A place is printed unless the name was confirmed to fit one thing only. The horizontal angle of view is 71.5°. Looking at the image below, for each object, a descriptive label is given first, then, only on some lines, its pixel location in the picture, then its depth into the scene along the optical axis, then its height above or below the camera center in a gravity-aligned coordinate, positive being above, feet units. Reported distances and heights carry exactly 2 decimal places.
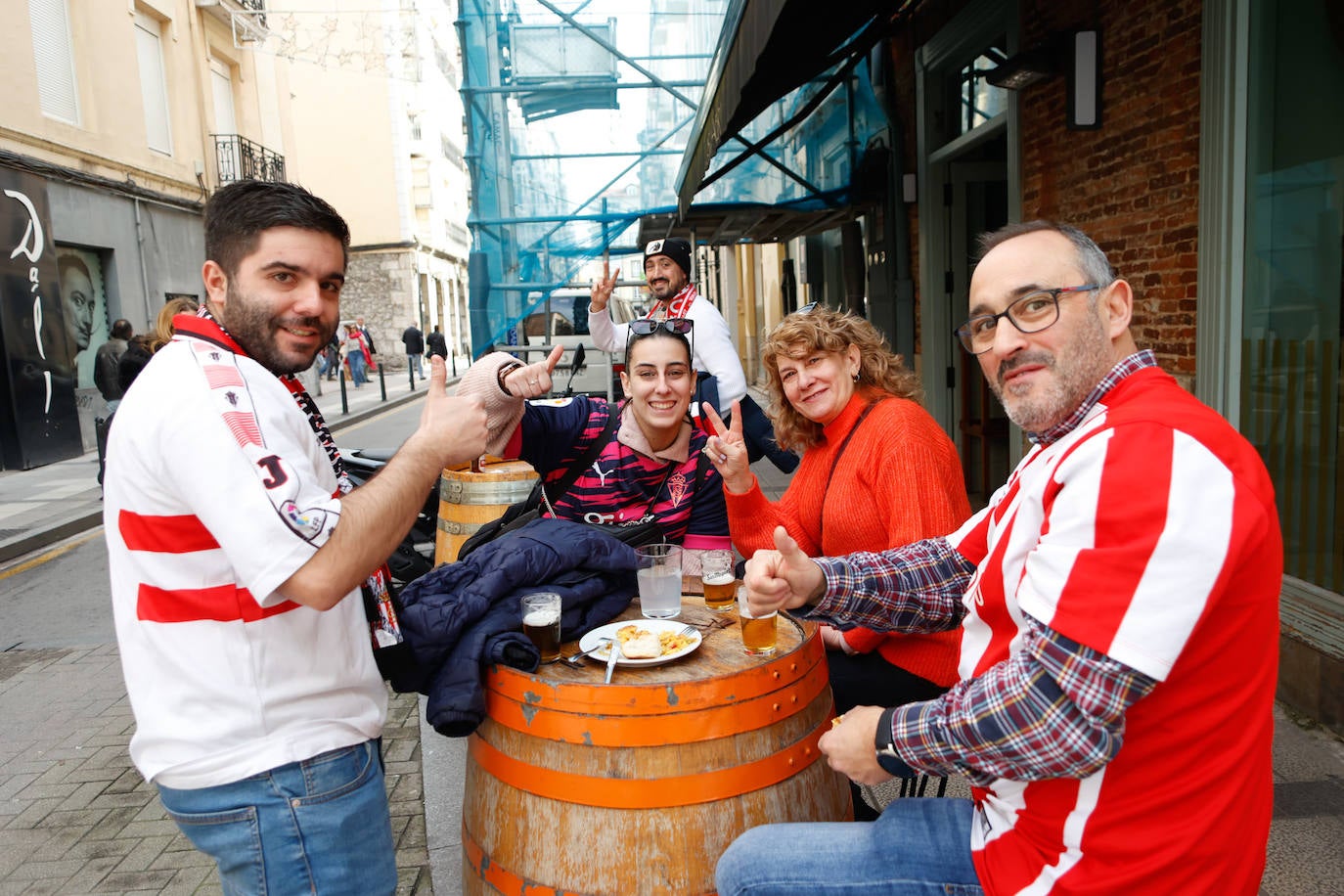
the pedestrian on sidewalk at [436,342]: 90.94 +1.40
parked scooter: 17.78 -3.18
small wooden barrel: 14.97 -2.27
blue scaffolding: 26.99 +6.23
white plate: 6.84 -2.24
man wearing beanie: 16.07 +0.35
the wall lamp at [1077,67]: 15.99 +4.57
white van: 43.32 +0.89
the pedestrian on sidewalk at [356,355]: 84.17 +0.53
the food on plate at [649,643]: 6.77 -2.21
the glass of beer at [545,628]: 6.84 -2.02
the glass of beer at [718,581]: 8.16 -2.07
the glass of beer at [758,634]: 6.91 -2.15
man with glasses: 4.09 -1.47
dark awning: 12.07 +4.46
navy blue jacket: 6.48 -1.90
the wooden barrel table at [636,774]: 6.05 -2.81
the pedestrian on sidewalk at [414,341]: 87.30 +1.54
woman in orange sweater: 8.29 -1.32
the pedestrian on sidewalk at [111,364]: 33.91 +0.33
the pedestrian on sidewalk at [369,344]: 88.07 +1.48
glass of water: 7.80 -1.95
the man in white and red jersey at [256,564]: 4.89 -1.05
